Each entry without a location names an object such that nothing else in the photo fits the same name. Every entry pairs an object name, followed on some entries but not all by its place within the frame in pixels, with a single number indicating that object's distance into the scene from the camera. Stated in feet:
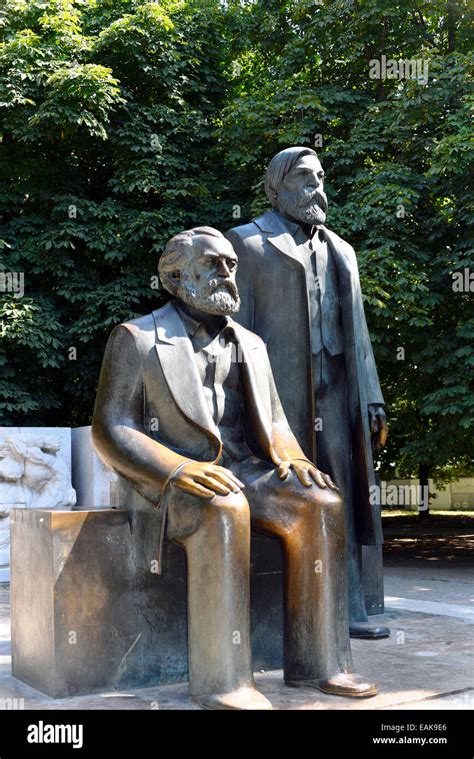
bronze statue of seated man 12.82
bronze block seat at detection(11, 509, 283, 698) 13.85
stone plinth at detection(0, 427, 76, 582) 37.81
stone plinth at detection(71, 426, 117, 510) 37.22
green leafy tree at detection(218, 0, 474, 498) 43.60
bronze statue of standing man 18.31
